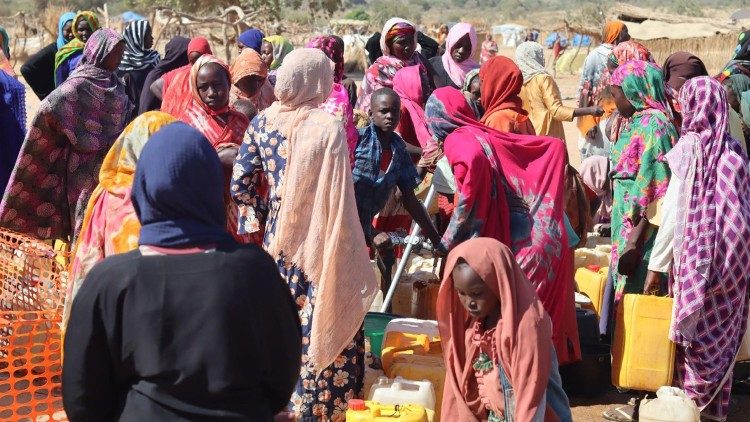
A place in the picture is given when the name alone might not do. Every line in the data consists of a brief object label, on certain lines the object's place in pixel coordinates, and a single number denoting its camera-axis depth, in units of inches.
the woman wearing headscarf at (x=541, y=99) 372.8
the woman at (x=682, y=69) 306.3
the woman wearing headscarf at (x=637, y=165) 231.9
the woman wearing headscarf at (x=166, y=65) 346.0
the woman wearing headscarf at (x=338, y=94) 239.6
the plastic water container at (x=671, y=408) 209.3
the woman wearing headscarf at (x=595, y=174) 351.3
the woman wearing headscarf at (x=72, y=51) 374.0
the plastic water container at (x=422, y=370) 211.3
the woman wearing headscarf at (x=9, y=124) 318.3
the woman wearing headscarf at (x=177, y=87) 269.7
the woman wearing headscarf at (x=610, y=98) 342.3
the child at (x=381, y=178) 227.3
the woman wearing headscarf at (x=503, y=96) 258.1
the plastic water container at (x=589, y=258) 300.7
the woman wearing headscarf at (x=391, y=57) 360.8
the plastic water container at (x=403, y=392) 197.2
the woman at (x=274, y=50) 408.2
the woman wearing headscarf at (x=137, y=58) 383.2
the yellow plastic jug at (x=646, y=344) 225.8
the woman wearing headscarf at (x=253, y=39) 405.1
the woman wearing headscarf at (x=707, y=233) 219.3
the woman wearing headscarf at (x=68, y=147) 272.8
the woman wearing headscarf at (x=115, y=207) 176.6
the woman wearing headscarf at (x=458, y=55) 391.9
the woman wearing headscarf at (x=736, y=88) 321.6
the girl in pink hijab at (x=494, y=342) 158.4
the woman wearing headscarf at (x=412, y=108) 330.3
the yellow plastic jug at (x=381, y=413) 184.2
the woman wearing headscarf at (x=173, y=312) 107.7
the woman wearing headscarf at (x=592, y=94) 395.2
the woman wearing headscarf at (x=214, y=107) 236.2
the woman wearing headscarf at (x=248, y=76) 302.7
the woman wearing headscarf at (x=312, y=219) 196.1
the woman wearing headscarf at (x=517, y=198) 220.5
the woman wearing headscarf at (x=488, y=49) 507.8
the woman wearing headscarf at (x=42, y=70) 399.5
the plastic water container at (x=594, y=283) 270.1
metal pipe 257.6
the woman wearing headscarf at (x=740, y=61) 338.3
